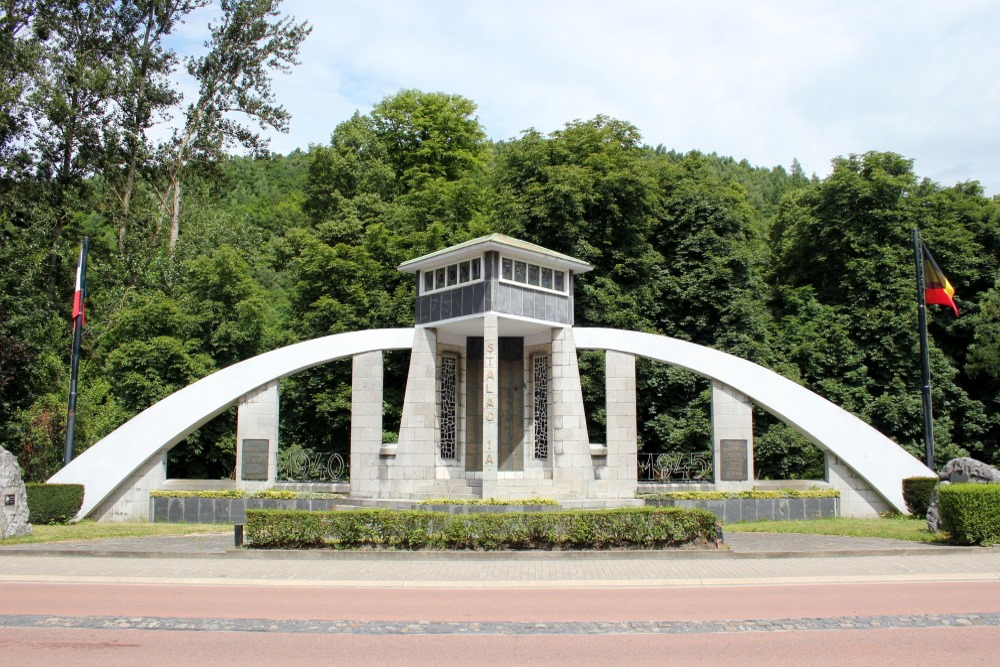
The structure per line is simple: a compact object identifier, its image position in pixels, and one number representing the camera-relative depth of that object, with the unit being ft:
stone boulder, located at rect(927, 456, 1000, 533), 50.96
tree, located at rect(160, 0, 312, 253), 119.85
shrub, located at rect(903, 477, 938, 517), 62.23
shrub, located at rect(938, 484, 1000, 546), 45.32
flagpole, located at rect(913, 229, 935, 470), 67.21
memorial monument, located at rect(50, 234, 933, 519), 66.59
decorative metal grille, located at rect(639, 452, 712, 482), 79.66
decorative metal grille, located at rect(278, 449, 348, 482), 78.38
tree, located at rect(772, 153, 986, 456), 102.53
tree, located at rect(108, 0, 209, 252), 115.03
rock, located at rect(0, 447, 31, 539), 52.95
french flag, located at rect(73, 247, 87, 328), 69.26
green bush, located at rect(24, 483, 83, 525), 63.41
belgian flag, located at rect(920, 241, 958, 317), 69.72
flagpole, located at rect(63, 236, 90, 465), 67.87
